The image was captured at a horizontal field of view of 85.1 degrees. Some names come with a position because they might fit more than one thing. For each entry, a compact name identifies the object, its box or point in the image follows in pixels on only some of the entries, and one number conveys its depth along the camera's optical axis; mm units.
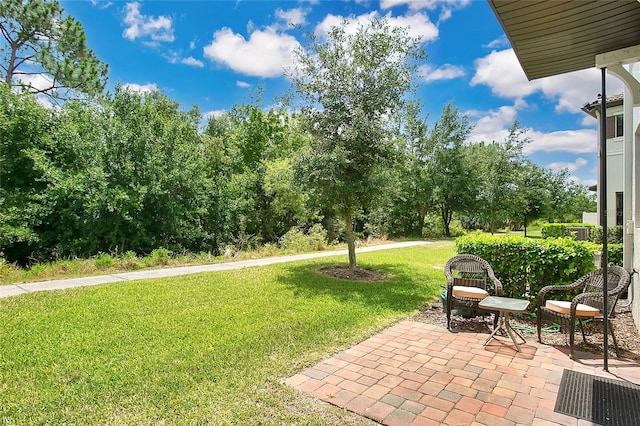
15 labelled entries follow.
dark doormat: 2643
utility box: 13359
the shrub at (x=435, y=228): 24344
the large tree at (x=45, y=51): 13219
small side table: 4058
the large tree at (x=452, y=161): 22969
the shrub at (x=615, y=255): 7516
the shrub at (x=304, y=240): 14498
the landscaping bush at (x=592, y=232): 10531
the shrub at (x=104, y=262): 9102
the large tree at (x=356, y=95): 7617
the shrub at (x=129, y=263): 9359
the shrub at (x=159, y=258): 10109
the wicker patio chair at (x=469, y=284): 4816
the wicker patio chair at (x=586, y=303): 3828
